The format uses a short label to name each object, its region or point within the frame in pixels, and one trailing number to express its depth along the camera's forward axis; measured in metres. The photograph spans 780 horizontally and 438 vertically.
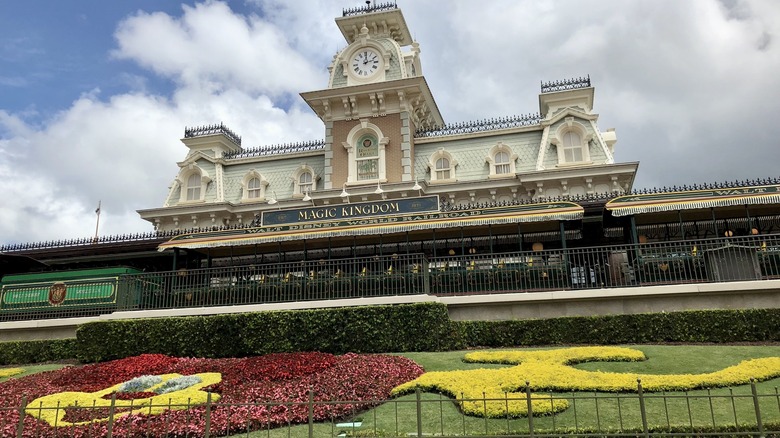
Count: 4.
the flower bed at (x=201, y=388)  9.90
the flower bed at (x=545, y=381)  9.49
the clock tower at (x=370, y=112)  30.69
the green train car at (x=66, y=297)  19.42
